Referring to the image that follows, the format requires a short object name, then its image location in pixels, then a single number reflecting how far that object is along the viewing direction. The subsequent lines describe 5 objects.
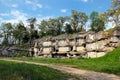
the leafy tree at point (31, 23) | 35.80
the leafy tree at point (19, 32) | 34.84
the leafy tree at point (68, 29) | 33.62
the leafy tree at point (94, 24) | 30.50
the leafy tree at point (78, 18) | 32.92
